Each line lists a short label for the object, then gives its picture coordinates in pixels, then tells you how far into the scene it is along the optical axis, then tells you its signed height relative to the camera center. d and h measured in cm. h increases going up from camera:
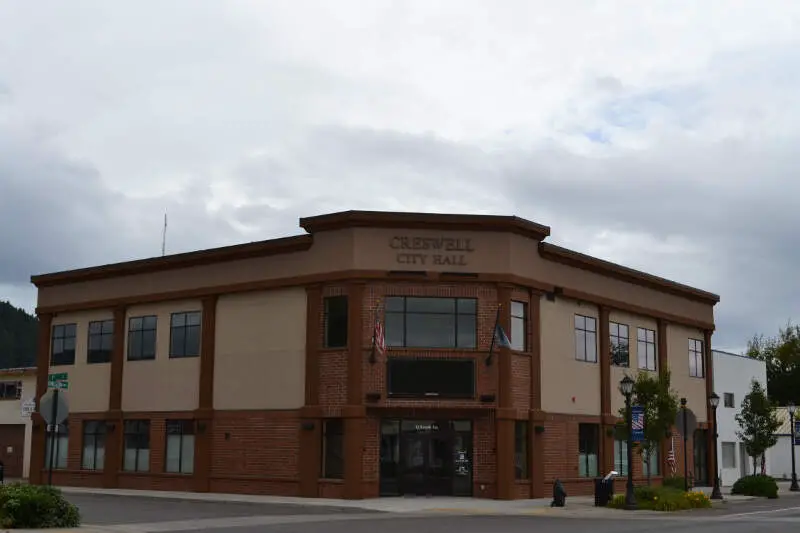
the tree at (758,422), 5059 +63
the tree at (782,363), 9788 +711
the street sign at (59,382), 2461 +105
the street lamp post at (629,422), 3475 +38
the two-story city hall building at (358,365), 3797 +258
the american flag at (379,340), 3706 +319
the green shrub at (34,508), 2294 -182
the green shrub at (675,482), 4329 -200
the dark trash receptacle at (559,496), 3494 -211
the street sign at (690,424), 3851 +37
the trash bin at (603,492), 3603 -203
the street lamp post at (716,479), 4050 -176
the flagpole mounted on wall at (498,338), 3748 +335
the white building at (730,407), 5691 +153
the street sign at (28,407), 4809 +87
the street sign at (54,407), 2303 +42
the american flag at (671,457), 4578 -107
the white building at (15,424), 5653 +10
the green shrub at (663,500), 3503 -224
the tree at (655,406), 3872 +102
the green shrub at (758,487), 4347 -216
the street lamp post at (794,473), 4950 -184
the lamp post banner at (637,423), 3556 +35
